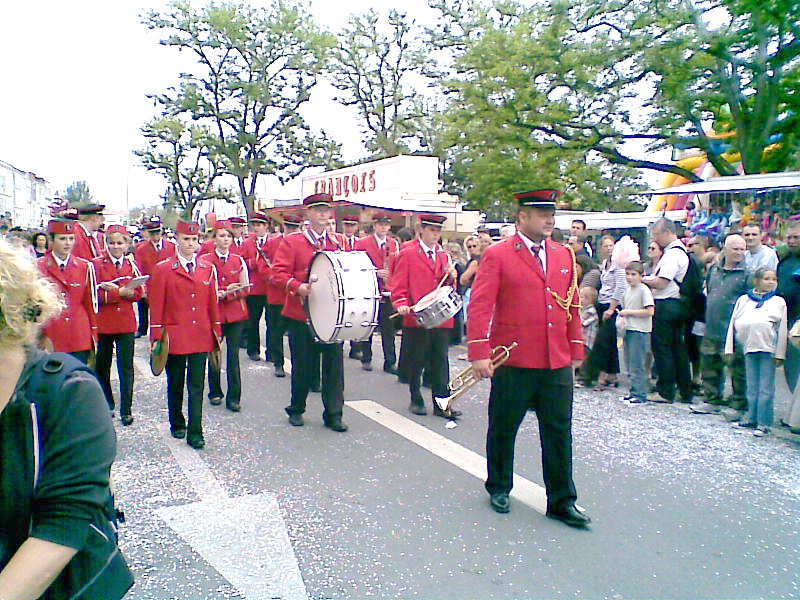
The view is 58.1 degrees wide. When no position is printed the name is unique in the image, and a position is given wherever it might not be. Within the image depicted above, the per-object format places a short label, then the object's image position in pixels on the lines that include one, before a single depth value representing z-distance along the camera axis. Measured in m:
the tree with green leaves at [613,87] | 17.48
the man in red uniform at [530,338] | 4.37
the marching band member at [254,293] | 10.00
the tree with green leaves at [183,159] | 33.59
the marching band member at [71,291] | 5.73
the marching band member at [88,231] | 8.09
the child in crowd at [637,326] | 7.52
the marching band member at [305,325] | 6.21
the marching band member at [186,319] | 5.74
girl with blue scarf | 6.33
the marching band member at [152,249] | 9.66
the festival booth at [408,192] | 21.81
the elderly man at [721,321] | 7.00
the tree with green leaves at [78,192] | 92.62
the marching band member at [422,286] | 7.08
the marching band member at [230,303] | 7.07
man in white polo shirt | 7.60
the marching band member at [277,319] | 8.81
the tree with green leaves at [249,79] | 32.59
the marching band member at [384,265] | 9.15
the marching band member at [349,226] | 10.35
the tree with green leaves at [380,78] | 38.72
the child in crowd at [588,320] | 8.24
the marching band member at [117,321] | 6.54
